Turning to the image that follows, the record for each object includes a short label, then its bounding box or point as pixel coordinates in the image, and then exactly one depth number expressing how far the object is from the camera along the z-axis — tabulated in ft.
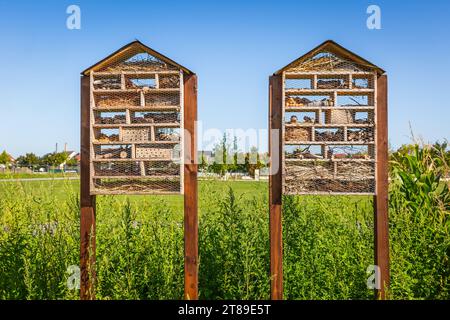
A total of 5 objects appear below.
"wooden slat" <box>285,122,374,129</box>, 12.03
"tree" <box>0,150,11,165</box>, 160.30
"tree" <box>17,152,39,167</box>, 195.68
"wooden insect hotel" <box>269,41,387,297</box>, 12.04
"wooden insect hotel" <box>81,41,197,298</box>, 11.93
